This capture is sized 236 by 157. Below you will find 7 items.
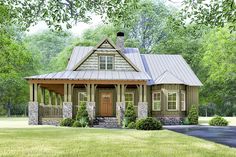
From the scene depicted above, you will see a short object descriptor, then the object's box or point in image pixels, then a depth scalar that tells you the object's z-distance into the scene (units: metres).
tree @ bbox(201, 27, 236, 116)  53.41
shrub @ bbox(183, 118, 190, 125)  35.56
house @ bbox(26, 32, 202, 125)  33.28
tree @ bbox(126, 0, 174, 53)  63.22
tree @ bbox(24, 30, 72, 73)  90.32
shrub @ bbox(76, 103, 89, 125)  31.20
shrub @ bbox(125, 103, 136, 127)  31.38
